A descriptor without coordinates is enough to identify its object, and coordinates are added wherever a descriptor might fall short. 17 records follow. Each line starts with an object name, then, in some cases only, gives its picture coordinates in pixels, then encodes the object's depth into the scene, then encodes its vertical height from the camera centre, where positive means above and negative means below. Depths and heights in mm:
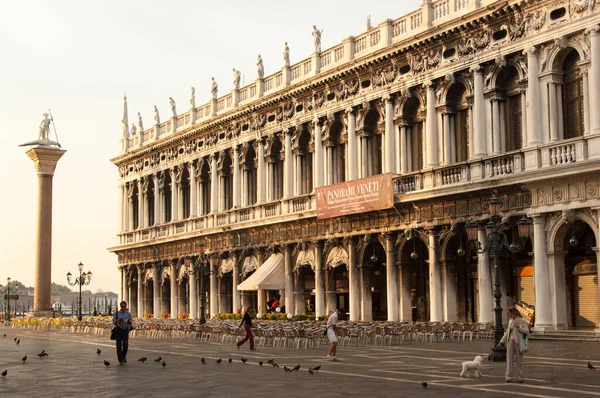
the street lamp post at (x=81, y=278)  58281 +1412
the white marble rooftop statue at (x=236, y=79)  54469 +11955
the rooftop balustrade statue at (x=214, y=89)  56750 +11965
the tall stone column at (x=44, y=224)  61750 +4812
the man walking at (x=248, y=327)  30109 -868
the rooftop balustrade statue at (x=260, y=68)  51784 +11952
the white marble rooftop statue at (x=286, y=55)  49281 +11983
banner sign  40156 +4181
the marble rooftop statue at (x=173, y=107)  61819 +11923
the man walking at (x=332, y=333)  25377 -950
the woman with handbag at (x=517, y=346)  18500 -979
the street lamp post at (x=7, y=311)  70838 -593
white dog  19094 -1382
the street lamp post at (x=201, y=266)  41469 +1672
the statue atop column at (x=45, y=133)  65125 +11127
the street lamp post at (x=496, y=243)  23641 +1241
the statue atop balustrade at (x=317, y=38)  46938 +12163
